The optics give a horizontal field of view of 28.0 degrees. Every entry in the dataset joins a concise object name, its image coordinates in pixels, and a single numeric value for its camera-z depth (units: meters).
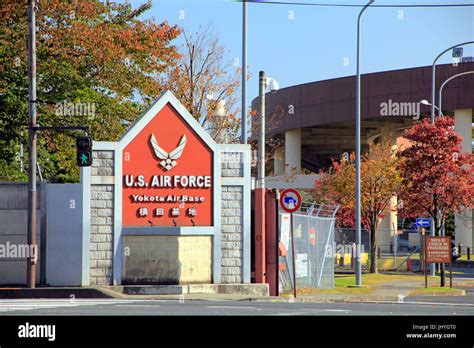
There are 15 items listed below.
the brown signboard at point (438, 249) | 34.84
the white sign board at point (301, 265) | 32.12
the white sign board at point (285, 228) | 29.78
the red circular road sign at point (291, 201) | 27.69
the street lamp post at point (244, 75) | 30.98
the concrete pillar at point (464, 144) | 62.81
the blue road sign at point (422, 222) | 49.44
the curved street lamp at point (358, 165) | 34.91
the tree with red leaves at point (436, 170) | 38.28
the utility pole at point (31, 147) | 27.14
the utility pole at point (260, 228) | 29.42
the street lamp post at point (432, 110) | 41.80
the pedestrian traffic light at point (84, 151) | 26.61
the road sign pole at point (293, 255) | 28.41
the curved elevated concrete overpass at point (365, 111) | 62.47
